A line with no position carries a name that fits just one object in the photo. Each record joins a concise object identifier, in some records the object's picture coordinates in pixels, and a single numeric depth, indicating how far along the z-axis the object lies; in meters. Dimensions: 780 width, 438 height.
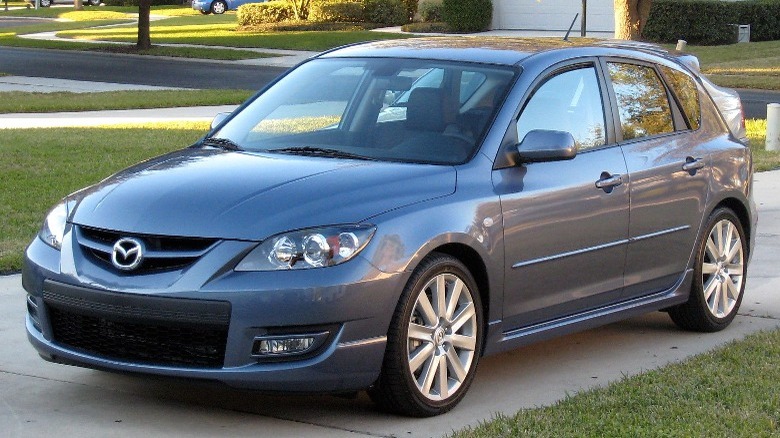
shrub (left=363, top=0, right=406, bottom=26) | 47.22
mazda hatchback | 5.35
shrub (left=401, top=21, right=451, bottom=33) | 43.62
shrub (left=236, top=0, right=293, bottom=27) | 49.00
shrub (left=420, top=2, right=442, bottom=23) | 46.66
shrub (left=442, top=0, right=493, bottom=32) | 44.06
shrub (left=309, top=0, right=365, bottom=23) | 47.88
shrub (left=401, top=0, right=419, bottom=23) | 48.81
